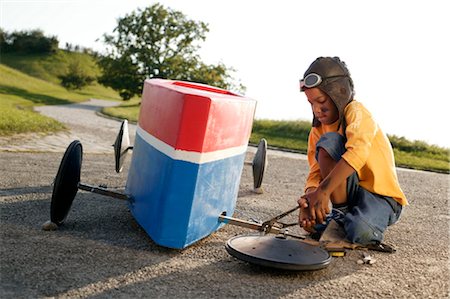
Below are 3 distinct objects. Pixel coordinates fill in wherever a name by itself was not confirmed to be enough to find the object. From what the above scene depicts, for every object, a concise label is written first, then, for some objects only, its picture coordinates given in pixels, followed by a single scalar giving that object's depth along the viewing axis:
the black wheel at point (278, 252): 3.45
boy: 3.80
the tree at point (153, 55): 37.31
